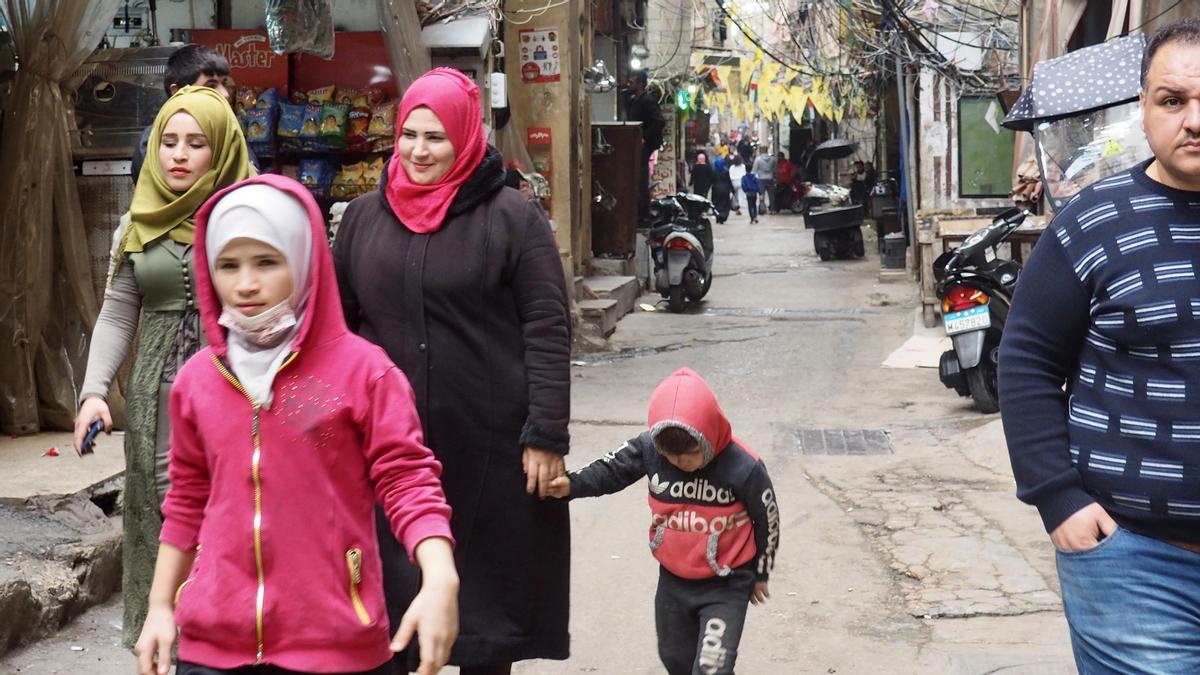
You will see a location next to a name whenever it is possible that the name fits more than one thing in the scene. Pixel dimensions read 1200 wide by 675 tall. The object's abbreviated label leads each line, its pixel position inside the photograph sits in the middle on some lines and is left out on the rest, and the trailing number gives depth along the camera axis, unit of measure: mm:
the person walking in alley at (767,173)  40281
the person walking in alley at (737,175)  43219
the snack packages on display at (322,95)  10203
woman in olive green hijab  3986
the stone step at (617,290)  16141
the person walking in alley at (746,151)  47391
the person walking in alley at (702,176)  35344
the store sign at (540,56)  14578
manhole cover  8969
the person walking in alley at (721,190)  36250
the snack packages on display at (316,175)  10195
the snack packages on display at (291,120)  10070
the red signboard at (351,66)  10492
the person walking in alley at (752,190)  36906
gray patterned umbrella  6391
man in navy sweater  2641
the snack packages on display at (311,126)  10055
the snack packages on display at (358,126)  10148
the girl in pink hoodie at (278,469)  2641
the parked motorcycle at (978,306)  9758
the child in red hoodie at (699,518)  3975
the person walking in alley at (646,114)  23938
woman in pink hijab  3775
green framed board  17297
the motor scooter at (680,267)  17297
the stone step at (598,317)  14508
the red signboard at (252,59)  10352
